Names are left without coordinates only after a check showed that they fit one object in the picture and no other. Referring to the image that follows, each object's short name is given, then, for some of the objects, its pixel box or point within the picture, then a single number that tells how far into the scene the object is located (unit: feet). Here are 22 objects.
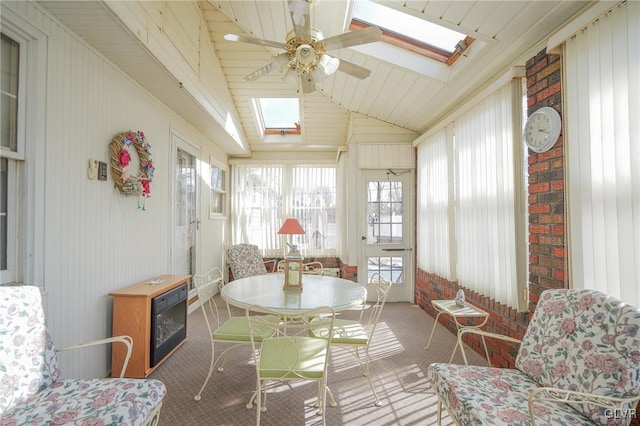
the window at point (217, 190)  15.85
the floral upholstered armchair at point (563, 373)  4.09
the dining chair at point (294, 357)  5.31
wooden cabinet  7.46
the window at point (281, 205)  18.24
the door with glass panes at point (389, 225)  15.01
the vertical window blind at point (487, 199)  7.82
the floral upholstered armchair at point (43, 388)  4.10
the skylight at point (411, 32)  9.06
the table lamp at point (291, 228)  9.89
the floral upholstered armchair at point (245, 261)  14.82
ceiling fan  5.96
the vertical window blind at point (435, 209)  11.28
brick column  6.53
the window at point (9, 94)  5.49
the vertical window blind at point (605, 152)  5.01
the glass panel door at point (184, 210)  11.79
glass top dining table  6.38
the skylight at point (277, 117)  16.58
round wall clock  6.57
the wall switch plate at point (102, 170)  7.50
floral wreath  7.93
